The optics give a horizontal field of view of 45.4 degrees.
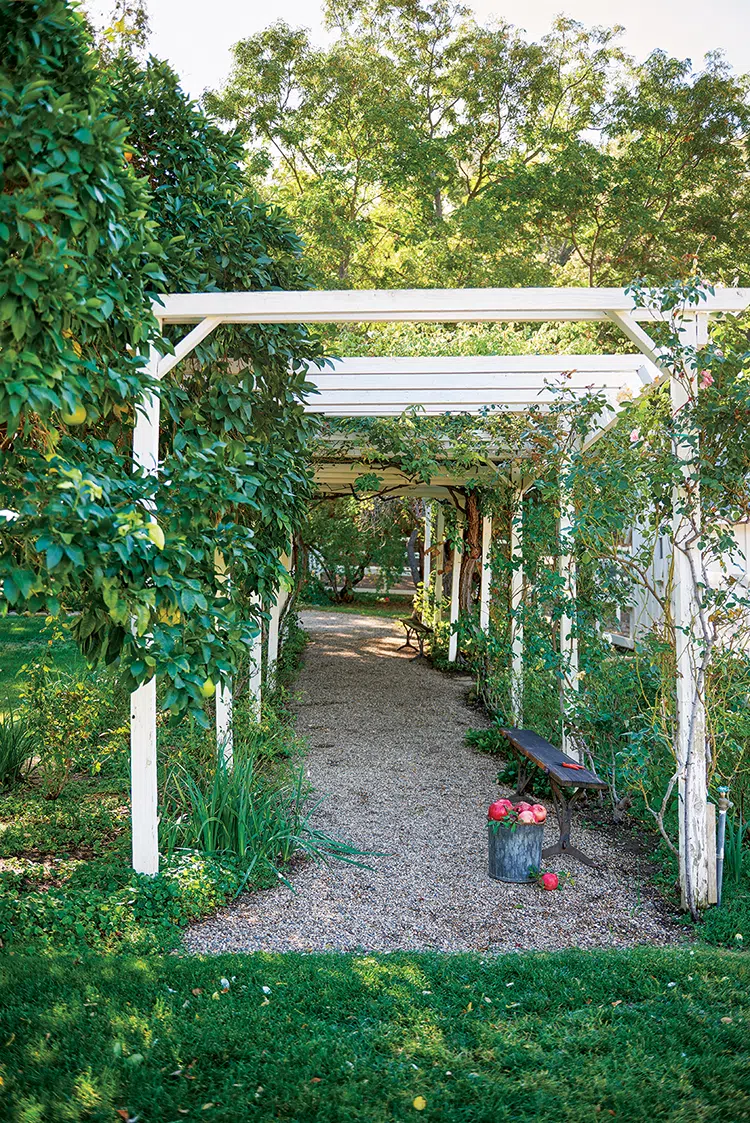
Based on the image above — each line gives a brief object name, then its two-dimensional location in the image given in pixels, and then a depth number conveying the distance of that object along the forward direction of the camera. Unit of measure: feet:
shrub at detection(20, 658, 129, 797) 16.92
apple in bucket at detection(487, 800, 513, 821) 14.55
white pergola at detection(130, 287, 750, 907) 13.06
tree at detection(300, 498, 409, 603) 55.26
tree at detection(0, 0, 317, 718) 7.93
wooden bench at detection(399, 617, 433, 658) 41.16
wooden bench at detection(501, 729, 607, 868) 14.99
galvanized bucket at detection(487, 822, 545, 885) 14.43
